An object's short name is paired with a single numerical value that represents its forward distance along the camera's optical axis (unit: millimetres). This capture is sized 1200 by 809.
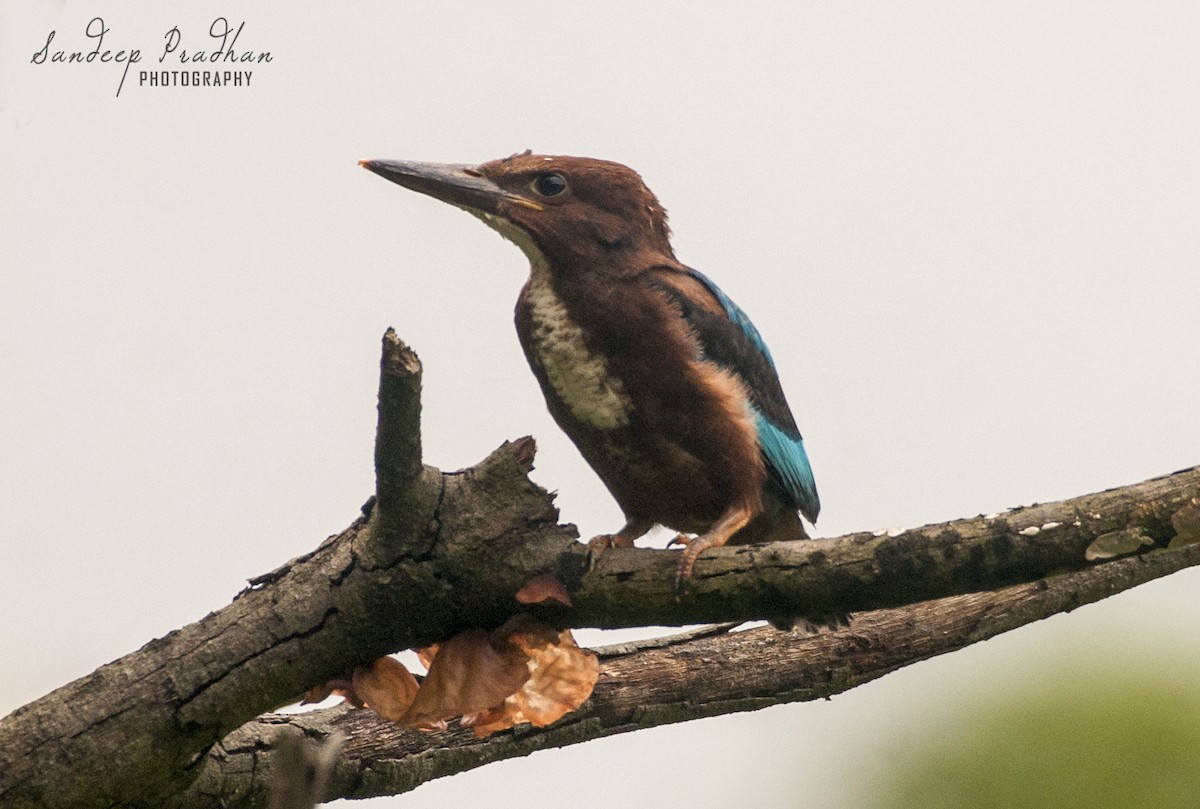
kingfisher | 8016
